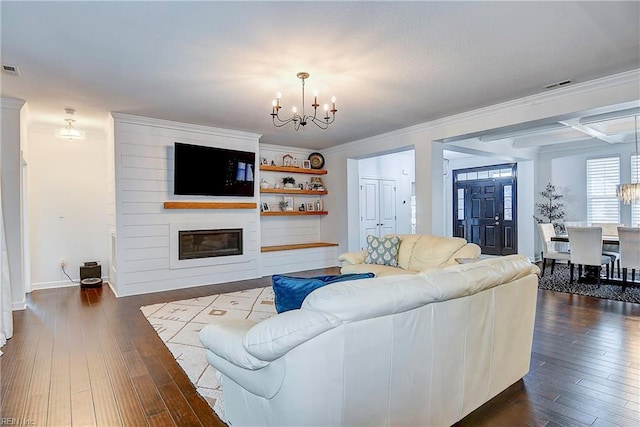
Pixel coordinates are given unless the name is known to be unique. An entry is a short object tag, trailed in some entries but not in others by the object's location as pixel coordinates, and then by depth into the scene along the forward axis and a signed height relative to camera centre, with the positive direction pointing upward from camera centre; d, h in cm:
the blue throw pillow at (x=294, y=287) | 174 -38
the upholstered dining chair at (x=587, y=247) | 517 -55
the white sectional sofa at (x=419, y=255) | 399 -53
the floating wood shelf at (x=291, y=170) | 667 +90
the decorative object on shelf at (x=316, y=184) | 765 +65
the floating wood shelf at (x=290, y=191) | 672 +45
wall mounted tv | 540 +71
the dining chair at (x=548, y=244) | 600 -61
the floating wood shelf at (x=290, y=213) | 671 +0
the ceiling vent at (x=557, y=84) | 377 +143
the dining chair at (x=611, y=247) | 557 -61
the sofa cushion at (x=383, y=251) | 451 -52
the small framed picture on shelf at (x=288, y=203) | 722 +21
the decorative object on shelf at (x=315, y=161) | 769 +117
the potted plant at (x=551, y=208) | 758 +9
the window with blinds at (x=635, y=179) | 658 +64
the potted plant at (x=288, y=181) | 721 +67
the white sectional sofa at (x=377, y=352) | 136 -64
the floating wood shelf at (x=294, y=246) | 659 -68
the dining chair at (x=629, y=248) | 473 -52
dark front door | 829 +12
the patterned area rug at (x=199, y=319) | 245 -120
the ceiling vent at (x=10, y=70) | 330 +144
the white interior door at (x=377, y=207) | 759 +12
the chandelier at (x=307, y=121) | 493 +143
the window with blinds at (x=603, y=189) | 693 +47
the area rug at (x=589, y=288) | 469 -116
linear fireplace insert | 557 -51
